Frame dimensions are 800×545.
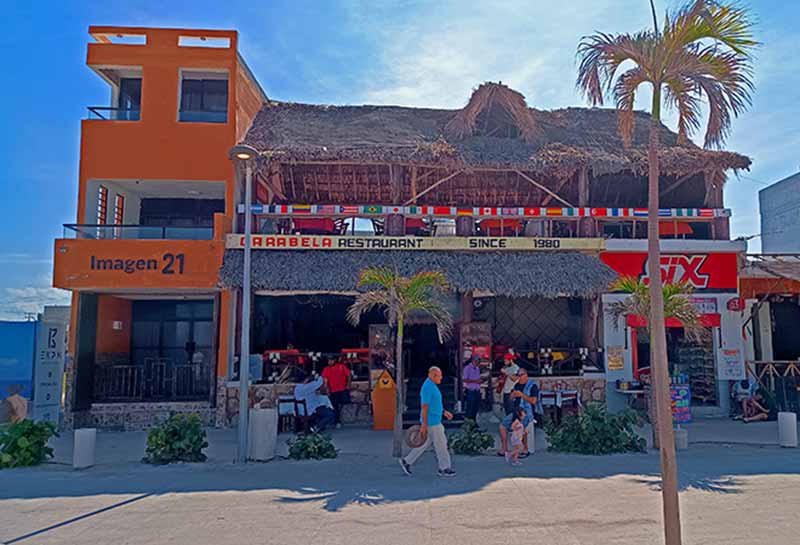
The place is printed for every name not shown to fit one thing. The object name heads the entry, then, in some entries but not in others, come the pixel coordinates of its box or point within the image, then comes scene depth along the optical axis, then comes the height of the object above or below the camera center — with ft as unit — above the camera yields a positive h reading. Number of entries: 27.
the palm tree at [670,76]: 15.29 +7.88
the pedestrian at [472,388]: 42.14 -2.92
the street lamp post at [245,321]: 32.55 +1.31
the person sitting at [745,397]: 46.42 -3.97
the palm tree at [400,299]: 33.40 +2.62
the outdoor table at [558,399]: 44.06 -3.83
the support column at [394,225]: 47.60 +9.27
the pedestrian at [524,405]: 32.86 -3.29
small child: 31.45 -4.91
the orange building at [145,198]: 45.09 +11.62
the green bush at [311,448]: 32.86 -5.52
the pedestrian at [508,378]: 39.20 -2.13
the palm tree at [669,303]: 35.47 +2.51
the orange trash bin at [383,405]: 43.29 -4.20
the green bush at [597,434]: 33.45 -4.88
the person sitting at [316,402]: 41.24 -3.83
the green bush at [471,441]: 33.17 -5.17
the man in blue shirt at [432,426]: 28.84 -3.80
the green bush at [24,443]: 31.32 -5.06
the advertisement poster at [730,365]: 49.29 -1.55
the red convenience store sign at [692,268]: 48.98 +6.20
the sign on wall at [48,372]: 36.14 -1.67
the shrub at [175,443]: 32.07 -5.13
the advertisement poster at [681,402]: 41.68 -3.86
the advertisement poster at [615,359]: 48.65 -1.07
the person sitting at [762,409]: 45.93 -4.76
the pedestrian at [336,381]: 43.93 -2.56
